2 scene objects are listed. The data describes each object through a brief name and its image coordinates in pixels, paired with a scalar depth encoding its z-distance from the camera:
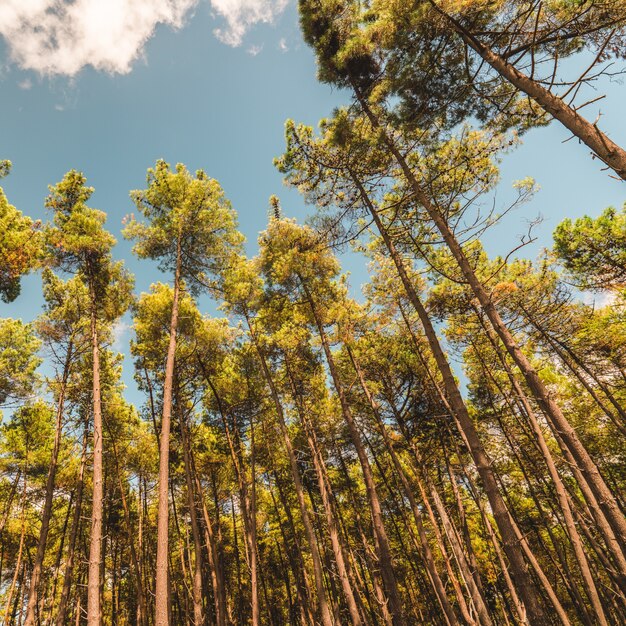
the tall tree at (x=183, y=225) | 10.02
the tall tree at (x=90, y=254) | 9.66
